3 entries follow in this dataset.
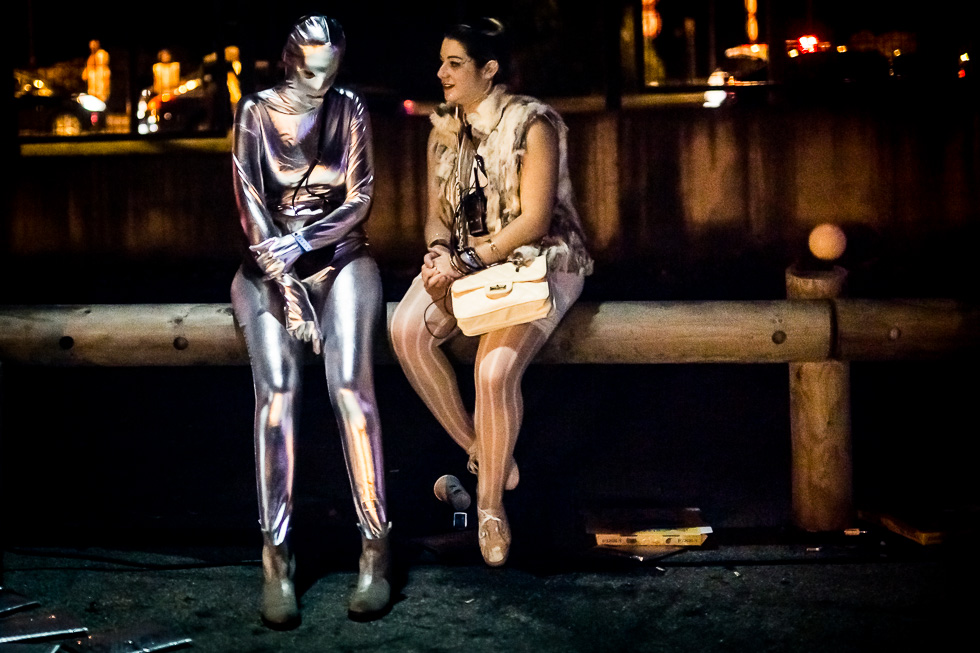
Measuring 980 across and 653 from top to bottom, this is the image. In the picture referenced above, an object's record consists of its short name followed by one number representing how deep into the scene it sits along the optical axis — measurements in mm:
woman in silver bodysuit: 3926
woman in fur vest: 4262
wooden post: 4500
